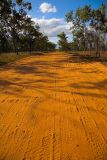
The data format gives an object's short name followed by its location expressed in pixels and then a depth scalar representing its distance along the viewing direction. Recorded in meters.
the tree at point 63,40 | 33.32
